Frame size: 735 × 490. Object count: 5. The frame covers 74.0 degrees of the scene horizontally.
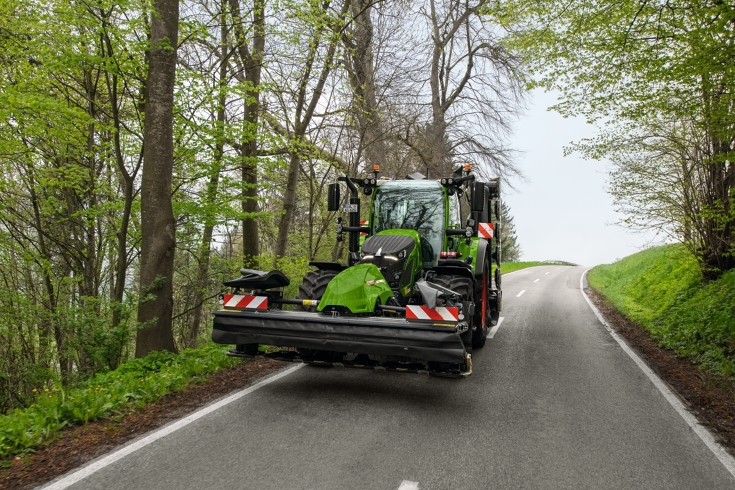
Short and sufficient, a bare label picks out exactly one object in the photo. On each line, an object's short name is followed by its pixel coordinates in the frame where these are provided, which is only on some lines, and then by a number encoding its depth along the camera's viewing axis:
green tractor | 4.98
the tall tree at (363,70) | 13.26
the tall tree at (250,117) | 9.52
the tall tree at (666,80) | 7.80
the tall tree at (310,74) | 10.41
